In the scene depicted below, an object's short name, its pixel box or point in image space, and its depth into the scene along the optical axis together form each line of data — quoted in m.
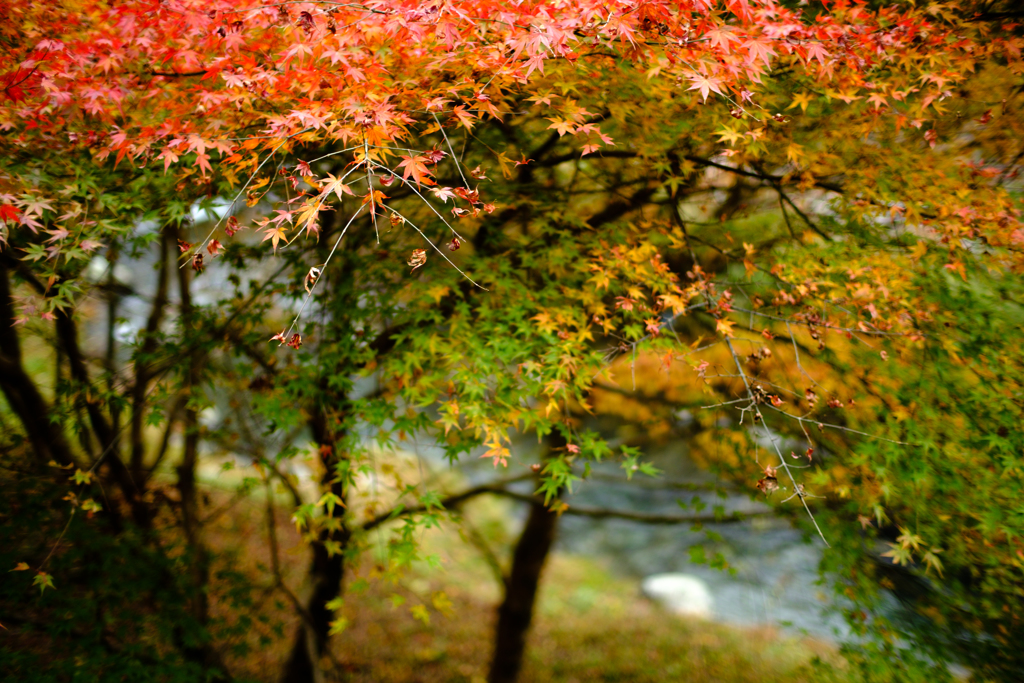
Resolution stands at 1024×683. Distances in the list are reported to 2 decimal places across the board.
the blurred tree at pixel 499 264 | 2.56
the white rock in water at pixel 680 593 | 9.77
